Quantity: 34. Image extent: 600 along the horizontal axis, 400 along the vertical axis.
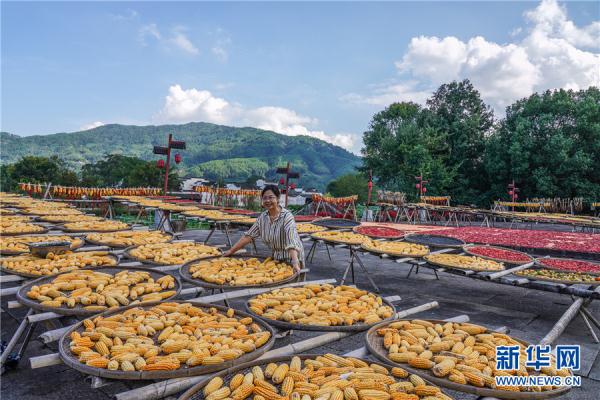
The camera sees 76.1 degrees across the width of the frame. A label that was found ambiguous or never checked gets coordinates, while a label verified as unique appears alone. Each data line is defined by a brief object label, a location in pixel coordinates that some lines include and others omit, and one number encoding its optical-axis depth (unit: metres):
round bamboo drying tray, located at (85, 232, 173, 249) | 6.14
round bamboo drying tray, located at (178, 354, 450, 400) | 2.02
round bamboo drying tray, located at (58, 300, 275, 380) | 2.13
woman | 5.10
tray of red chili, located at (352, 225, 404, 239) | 8.59
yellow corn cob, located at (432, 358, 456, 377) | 2.27
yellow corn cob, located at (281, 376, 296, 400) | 2.03
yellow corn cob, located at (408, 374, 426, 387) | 2.13
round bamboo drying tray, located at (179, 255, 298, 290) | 3.88
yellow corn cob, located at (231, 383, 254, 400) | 1.99
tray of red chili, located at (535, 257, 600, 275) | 5.65
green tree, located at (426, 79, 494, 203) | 34.53
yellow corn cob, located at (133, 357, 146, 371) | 2.20
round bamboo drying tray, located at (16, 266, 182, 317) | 3.05
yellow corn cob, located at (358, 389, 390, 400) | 1.96
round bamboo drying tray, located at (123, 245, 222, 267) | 4.82
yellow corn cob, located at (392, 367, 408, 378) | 2.24
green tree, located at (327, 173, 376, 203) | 63.44
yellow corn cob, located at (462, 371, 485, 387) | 2.18
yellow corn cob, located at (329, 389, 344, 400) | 1.95
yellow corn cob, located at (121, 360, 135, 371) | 2.17
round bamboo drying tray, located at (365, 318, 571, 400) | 2.10
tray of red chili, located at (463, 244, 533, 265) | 6.21
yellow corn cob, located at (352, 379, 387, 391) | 2.06
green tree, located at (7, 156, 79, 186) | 37.74
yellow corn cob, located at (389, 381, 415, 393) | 2.06
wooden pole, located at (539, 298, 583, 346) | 3.51
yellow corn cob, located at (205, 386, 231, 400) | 1.97
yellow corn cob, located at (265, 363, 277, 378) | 2.25
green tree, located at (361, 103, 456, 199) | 33.12
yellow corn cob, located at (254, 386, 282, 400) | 1.96
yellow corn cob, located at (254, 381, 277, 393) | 2.05
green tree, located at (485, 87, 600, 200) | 28.16
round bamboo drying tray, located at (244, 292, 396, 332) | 2.90
